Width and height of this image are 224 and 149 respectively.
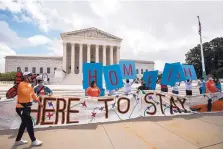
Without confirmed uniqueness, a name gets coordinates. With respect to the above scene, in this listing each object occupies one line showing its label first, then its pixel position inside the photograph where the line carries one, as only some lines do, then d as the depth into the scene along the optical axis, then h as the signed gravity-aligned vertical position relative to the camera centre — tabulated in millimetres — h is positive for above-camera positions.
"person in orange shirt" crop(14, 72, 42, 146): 3777 -752
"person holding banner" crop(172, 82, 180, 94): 9684 -886
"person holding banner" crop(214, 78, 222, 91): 8609 -446
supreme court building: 49472 +6534
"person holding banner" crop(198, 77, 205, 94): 10852 -690
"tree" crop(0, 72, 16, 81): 39406 -143
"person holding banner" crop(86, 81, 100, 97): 6184 -590
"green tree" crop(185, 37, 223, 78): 58406 +6474
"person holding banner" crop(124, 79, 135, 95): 9805 -711
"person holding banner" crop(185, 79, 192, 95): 9719 -780
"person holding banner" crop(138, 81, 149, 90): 8930 -659
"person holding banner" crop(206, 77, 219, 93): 7492 -541
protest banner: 5000 -1152
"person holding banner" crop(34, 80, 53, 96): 5938 -496
